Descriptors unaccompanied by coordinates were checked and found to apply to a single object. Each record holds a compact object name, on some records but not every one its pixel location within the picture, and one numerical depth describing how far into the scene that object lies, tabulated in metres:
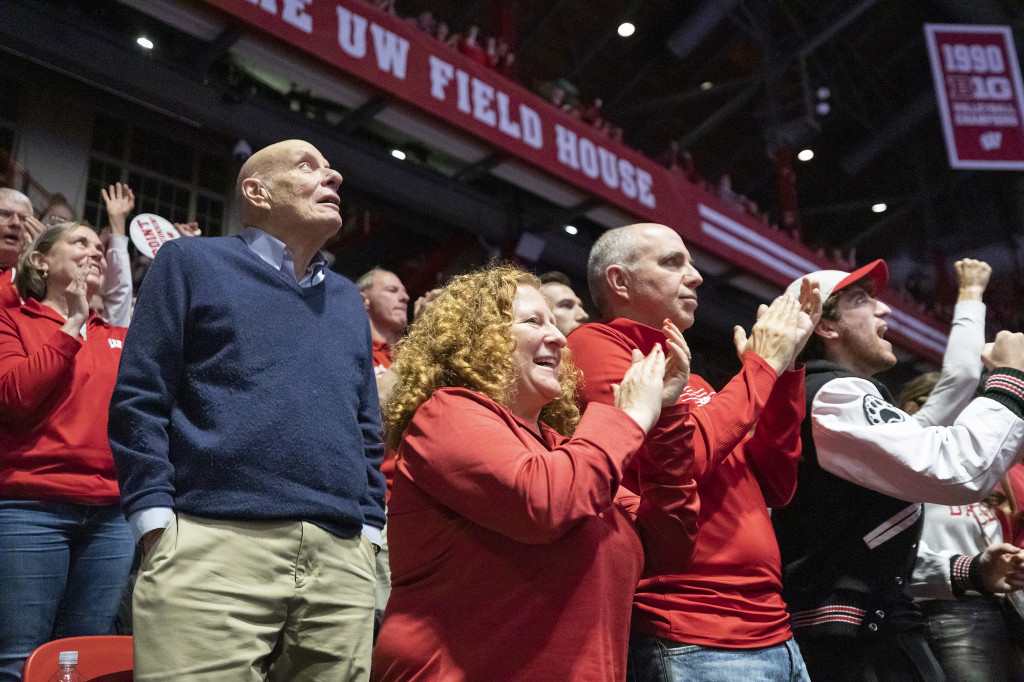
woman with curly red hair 1.25
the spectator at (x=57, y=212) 3.40
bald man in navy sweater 1.42
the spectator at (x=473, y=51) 6.22
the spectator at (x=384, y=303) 3.62
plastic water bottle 1.50
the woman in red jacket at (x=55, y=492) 1.99
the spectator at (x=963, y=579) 2.31
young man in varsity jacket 1.79
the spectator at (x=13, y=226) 2.78
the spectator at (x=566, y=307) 3.18
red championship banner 7.31
